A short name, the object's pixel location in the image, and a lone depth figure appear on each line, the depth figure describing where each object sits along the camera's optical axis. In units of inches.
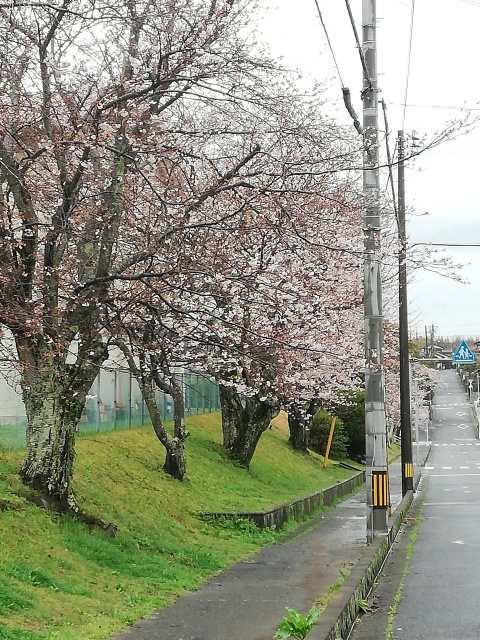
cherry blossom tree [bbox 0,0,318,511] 420.5
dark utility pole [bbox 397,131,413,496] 968.3
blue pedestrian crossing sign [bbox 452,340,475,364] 1573.6
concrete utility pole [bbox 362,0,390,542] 565.6
